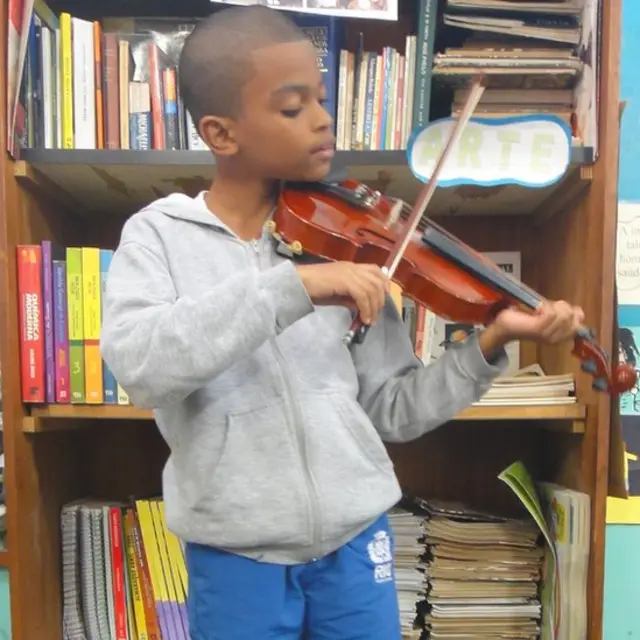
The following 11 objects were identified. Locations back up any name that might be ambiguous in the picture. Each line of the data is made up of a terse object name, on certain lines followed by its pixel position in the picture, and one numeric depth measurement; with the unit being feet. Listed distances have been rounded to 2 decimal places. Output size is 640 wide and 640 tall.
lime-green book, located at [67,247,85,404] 3.59
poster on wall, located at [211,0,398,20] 3.40
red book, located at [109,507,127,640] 3.94
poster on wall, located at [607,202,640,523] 4.23
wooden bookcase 3.42
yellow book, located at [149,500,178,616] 3.89
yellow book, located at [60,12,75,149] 3.59
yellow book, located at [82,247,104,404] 3.58
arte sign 3.37
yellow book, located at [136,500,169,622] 3.90
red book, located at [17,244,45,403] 3.55
